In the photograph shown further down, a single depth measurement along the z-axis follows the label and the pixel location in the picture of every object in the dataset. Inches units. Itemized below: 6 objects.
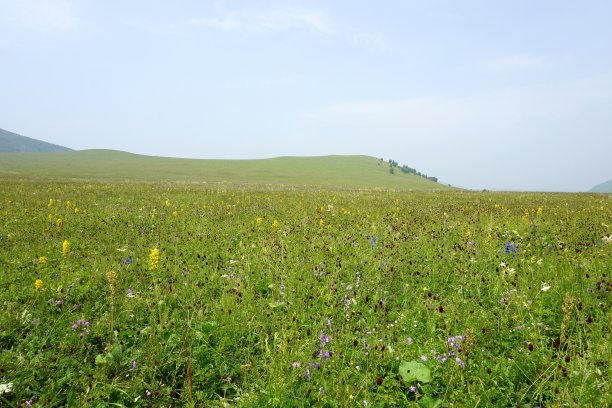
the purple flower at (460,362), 114.1
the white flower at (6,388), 107.3
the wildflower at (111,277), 153.4
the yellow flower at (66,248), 227.4
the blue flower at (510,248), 237.9
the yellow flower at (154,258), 193.0
